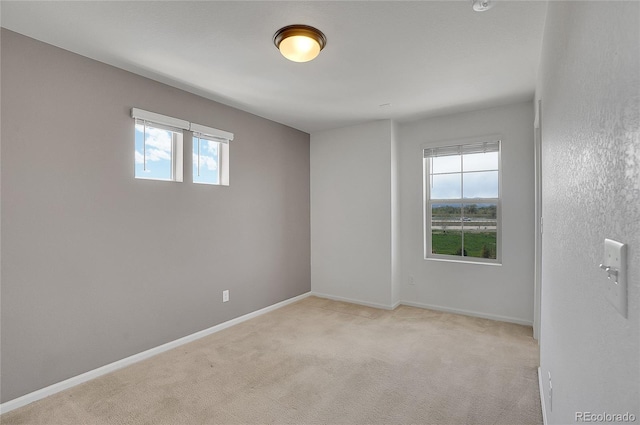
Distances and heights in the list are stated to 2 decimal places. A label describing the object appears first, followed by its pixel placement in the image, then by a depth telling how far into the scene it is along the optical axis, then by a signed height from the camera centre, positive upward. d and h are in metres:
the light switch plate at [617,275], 0.60 -0.12
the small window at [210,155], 3.51 +0.66
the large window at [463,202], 4.02 +0.15
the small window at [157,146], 3.00 +0.66
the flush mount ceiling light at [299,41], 2.20 +1.20
